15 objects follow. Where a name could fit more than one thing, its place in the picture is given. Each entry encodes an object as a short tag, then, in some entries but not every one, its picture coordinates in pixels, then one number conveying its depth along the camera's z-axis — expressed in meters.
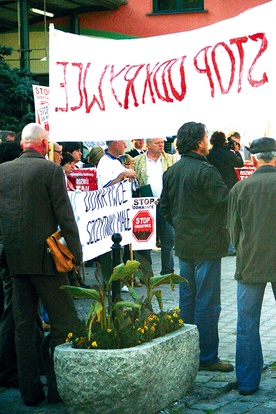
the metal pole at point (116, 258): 6.45
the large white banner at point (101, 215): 9.49
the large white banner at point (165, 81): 6.65
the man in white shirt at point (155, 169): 12.17
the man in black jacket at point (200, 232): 6.91
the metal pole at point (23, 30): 22.36
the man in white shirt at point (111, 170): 10.76
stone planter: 5.61
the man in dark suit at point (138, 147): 14.98
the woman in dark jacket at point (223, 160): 13.99
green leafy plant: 5.83
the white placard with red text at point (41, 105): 10.77
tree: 17.23
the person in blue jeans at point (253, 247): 6.27
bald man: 5.98
